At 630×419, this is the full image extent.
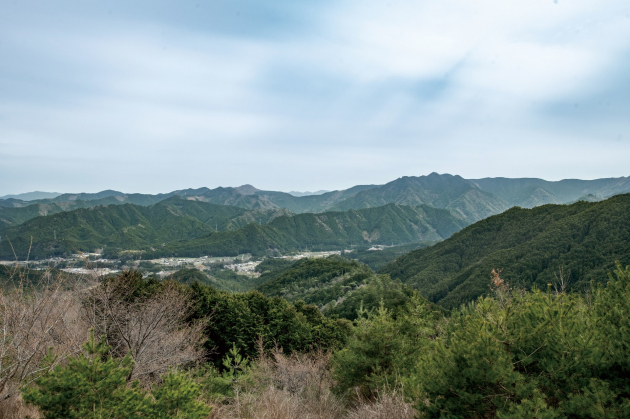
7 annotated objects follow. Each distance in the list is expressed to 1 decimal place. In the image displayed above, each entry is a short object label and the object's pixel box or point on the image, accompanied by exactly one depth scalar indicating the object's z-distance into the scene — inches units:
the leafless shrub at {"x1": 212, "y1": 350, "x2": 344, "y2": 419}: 286.3
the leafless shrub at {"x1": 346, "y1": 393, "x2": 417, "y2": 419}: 295.5
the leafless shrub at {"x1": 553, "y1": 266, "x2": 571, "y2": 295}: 2674.7
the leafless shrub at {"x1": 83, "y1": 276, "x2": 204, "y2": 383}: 571.2
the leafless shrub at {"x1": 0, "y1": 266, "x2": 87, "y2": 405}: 235.5
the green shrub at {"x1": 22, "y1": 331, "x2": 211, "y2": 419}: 200.4
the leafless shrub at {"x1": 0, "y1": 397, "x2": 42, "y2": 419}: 240.1
